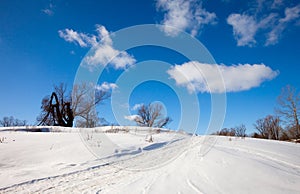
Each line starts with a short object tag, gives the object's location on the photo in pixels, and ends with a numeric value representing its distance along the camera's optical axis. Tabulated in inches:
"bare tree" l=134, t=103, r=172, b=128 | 1905.8
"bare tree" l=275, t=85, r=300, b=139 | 1109.5
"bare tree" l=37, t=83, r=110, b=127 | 1027.9
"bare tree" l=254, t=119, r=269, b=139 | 1731.3
